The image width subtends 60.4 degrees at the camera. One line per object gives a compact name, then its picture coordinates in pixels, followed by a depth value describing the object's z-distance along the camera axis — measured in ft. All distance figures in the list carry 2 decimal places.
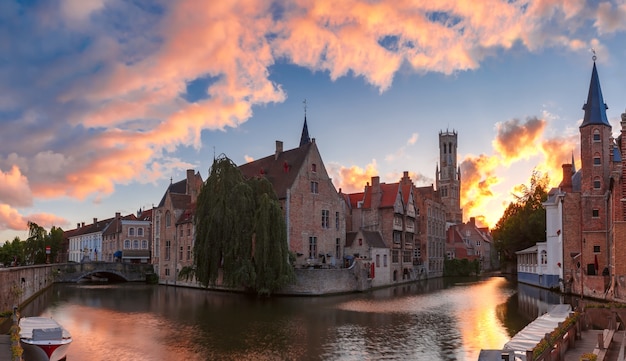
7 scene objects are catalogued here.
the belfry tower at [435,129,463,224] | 437.58
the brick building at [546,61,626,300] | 124.88
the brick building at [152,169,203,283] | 185.26
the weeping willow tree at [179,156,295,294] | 127.75
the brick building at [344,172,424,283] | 184.44
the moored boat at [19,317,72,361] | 54.60
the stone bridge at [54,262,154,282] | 193.67
